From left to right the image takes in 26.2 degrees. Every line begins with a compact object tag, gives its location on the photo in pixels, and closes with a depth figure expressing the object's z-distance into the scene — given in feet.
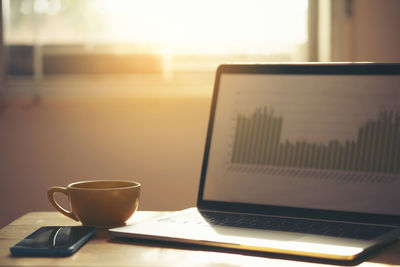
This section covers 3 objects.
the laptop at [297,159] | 3.63
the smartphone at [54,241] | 3.31
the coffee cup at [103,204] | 3.66
